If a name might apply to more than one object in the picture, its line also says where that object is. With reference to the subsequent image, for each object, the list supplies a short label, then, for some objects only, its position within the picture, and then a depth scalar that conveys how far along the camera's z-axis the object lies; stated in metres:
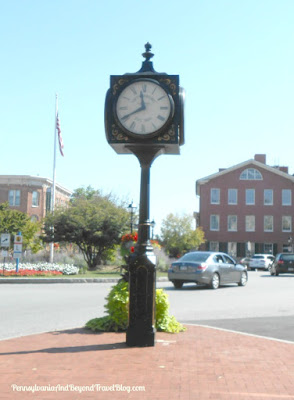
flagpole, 39.98
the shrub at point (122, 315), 8.78
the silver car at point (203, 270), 20.64
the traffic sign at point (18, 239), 27.02
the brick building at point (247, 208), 67.19
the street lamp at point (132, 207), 30.56
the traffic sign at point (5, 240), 26.44
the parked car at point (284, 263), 34.06
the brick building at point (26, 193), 65.12
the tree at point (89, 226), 34.62
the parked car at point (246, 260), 55.10
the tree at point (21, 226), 43.56
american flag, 40.12
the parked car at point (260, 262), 52.53
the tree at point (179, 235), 64.88
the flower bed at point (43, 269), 27.86
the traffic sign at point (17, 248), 26.84
